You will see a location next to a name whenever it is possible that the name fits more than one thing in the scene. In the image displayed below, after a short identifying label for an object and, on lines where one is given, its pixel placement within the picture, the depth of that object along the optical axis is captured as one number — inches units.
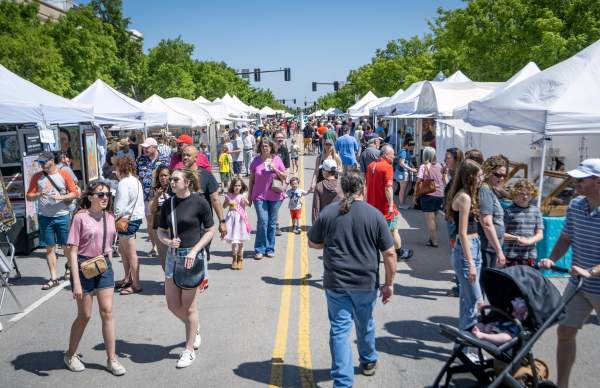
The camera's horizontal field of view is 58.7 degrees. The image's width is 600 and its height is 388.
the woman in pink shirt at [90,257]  185.8
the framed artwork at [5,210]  312.3
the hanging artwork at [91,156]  469.4
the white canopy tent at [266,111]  2031.0
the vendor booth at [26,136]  366.0
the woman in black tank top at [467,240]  189.5
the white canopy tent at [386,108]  796.3
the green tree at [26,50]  868.4
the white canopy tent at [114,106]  608.1
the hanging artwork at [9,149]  455.5
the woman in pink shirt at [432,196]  363.3
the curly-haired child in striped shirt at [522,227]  224.4
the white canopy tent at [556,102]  287.1
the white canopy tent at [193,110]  854.5
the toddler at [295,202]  413.5
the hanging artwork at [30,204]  378.0
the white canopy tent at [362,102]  1336.0
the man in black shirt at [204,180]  268.6
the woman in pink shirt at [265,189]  343.6
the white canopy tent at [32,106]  355.0
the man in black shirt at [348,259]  161.2
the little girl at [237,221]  326.3
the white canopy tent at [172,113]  778.1
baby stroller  139.7
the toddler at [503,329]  146.3
